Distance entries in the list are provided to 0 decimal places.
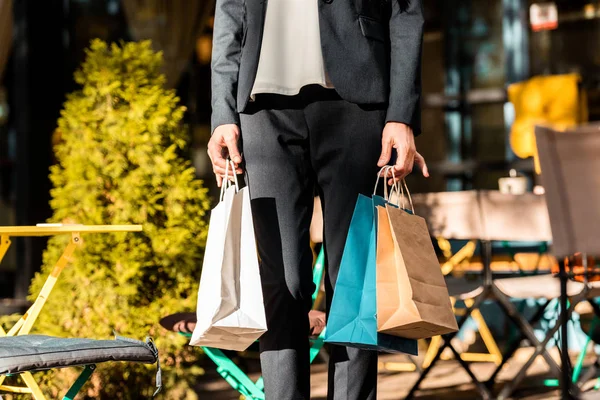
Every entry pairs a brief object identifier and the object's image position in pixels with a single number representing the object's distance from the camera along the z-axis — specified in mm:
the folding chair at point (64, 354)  4422
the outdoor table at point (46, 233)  5258
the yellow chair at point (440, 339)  9444
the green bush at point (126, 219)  7031
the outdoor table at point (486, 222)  7359
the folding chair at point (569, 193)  4355
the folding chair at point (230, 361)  5879
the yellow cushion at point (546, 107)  11227
